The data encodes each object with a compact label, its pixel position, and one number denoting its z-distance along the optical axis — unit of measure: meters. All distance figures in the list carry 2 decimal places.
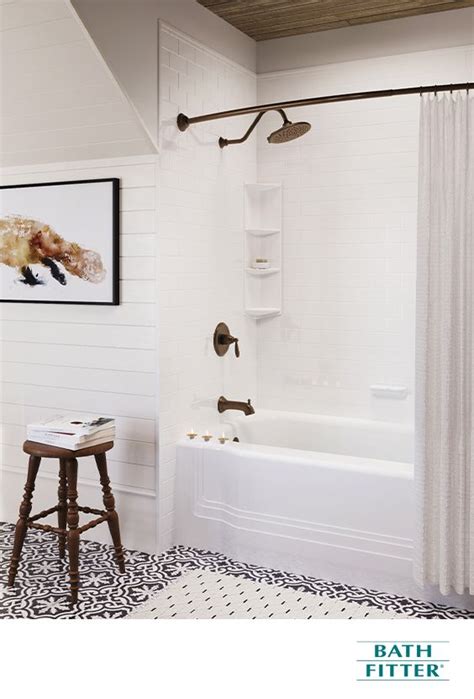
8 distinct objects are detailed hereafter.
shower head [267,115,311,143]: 3.19
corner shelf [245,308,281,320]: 4.21
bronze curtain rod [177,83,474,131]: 2.75
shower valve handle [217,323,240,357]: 3.93
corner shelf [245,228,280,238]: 4.18
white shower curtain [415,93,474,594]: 2.76
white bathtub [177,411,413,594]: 3.11
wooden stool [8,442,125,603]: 3.10
